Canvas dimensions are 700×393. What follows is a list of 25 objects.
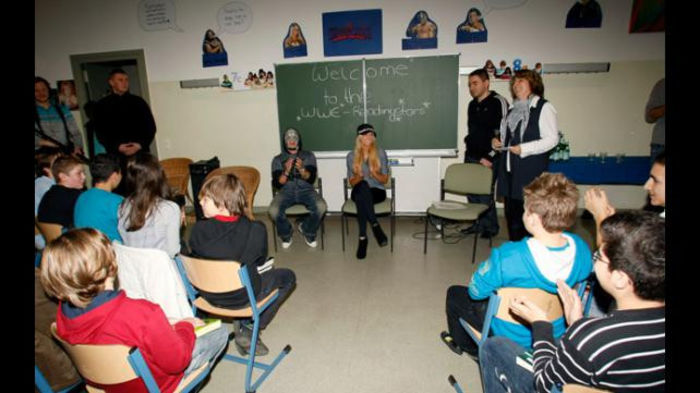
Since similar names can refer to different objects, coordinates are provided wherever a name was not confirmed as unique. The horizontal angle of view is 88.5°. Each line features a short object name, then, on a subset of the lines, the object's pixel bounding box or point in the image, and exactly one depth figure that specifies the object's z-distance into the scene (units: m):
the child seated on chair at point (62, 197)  2.30
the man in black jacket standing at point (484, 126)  3.82
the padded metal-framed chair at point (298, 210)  3.76
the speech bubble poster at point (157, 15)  4.78
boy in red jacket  1.16
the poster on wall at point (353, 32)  4.38
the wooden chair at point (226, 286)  1.72
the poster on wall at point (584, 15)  4.08
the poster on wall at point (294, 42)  4.55
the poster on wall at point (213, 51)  4.76
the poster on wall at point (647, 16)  3.98
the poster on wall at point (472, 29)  4.20
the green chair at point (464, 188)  3.40
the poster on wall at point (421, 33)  4.29
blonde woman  3.76
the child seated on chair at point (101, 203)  2.11
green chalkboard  4.41
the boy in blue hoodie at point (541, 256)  1.46
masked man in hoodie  3.89
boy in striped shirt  0.89
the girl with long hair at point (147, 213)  2.06
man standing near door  3.83
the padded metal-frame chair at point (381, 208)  3.72
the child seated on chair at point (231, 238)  1.89
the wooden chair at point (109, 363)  1.11
